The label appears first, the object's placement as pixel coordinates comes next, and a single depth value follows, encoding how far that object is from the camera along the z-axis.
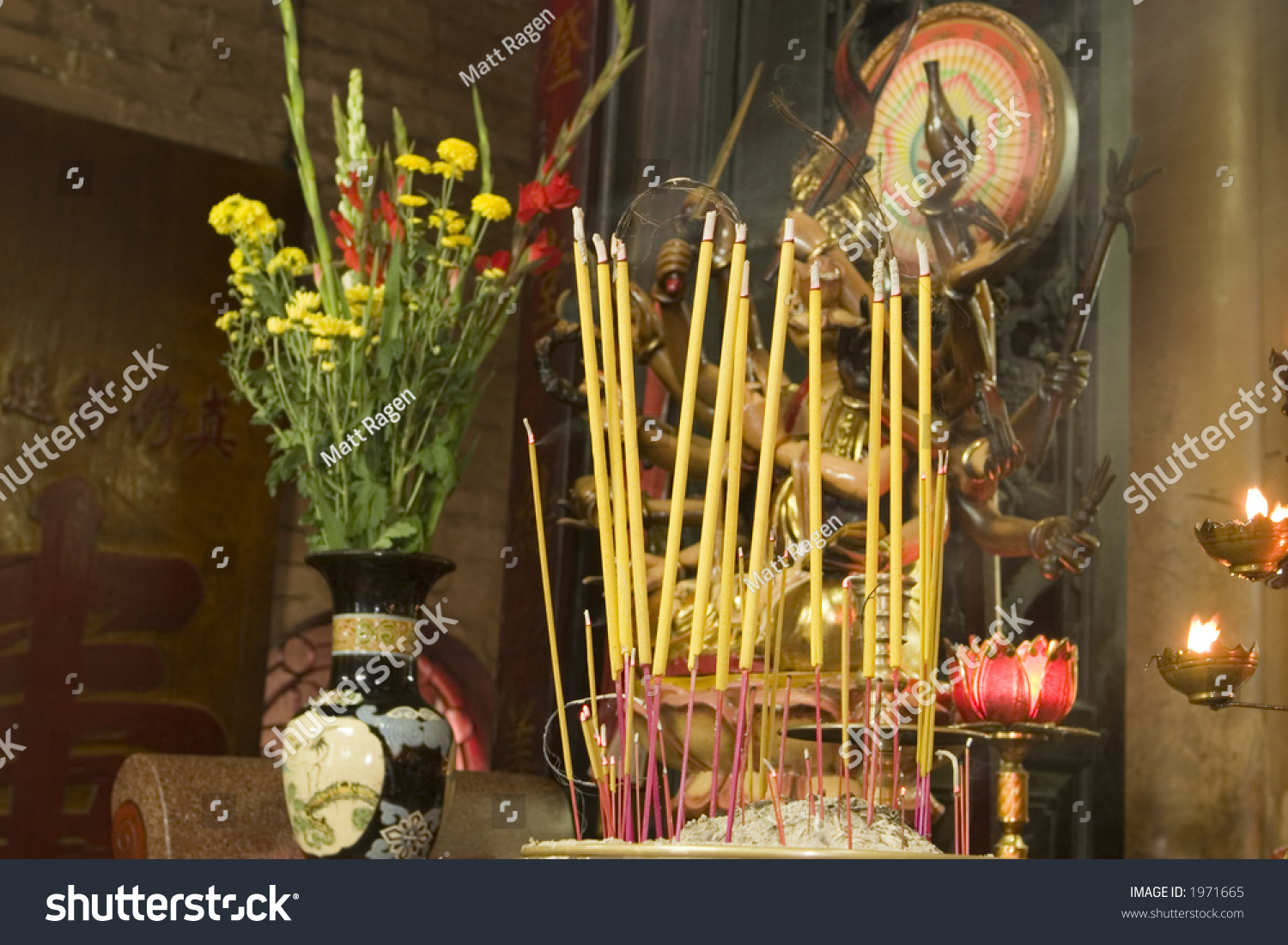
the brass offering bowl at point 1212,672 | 1.42
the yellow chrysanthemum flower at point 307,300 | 1.65
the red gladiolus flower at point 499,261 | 1.72
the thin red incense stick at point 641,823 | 0.77
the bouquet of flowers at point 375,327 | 1.65
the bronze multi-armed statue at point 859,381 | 1.96
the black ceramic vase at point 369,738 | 1.47
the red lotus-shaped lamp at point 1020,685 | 1.51
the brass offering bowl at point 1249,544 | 1.43
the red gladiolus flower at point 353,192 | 1.69
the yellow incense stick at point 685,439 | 0.75
